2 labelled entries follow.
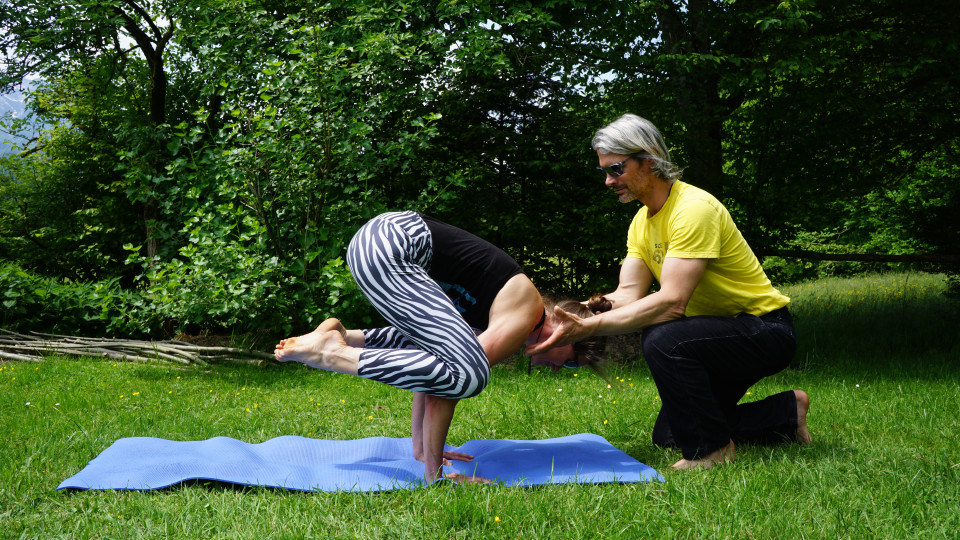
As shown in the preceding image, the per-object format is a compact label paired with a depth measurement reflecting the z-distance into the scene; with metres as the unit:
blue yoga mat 2.77
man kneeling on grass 2.89
